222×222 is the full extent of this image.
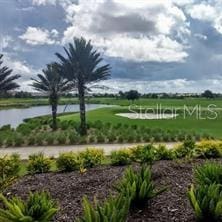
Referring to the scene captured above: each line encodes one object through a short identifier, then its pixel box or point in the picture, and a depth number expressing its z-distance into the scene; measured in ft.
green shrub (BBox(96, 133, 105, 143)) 41.42
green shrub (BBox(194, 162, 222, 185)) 11.84
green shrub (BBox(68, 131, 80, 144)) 40.75
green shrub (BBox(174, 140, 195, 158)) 20.58
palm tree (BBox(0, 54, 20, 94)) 62.29
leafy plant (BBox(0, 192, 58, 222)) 8.51
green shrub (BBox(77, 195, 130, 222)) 7.93
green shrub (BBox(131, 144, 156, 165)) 18.74
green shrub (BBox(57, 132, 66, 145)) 40.33
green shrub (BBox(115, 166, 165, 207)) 11.12
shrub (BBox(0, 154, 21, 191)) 17.04
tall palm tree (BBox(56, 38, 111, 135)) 53.23
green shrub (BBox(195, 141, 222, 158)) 20.52
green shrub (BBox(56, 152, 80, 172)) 18.00
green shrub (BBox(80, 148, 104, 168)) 18.76
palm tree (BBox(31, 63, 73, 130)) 63.15
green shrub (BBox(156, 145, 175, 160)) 20.10
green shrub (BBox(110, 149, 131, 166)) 19.04
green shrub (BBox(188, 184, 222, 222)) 9.77
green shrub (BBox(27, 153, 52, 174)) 18.27
